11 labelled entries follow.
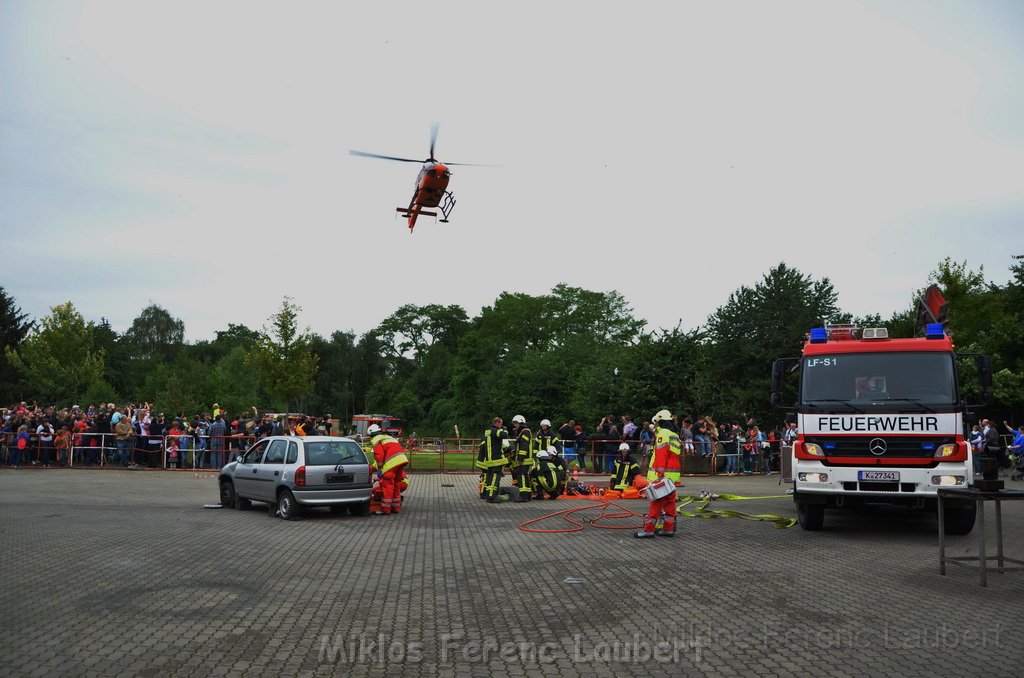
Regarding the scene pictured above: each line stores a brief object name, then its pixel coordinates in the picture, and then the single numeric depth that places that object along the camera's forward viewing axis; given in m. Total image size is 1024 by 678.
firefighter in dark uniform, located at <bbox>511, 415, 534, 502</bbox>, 19.22
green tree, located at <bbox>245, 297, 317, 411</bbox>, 43.12
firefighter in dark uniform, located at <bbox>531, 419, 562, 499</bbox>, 19.75
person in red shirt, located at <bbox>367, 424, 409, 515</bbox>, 16.02
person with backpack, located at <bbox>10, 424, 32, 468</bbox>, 26.34
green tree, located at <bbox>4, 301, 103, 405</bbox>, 50.56
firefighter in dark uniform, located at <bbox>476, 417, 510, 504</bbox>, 18.41
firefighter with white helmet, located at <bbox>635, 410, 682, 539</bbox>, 12.88
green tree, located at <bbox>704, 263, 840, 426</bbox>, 42.97
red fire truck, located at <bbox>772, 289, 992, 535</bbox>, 12.28
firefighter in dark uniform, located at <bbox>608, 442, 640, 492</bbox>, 20.50
